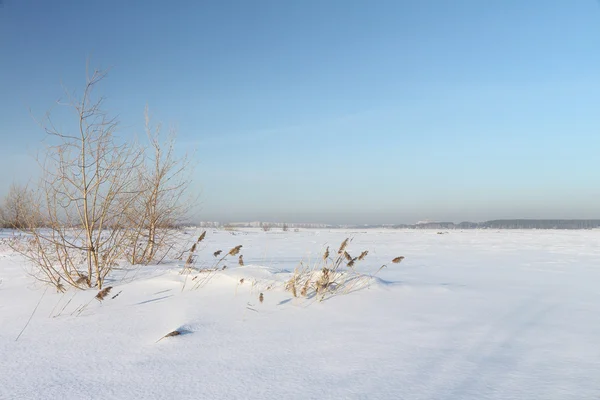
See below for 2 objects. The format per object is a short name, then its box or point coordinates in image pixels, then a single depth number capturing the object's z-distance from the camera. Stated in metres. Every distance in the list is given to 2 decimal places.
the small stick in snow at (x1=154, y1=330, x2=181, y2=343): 2.40
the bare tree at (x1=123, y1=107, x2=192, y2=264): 5.68
